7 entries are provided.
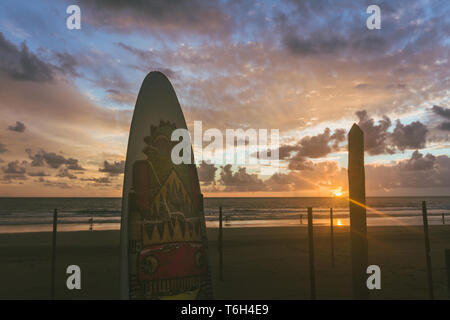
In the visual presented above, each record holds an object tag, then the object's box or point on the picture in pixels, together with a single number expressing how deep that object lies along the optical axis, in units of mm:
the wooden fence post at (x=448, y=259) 6078
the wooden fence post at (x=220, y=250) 8276
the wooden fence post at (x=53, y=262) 6652
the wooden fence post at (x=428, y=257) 5989
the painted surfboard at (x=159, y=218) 5461
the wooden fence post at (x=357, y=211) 4650
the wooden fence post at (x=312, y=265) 5883
